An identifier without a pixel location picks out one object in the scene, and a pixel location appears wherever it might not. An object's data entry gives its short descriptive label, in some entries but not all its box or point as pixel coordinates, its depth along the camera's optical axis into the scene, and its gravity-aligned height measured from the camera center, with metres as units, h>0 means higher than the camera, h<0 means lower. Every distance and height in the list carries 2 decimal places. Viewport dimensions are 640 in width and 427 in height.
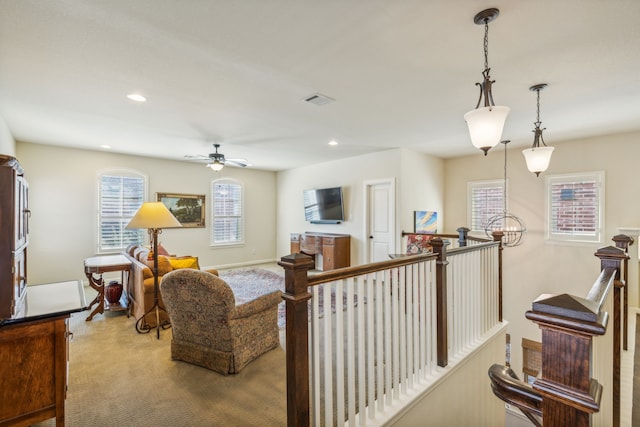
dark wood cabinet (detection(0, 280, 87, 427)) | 1.63 -0.87
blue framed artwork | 5.92 -0.19
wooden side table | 3.83 -0.75
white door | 5.85 -0.14
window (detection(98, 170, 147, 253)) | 5.89 +0.13
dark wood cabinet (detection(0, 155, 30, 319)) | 1.75 -0.18
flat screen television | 6.74 +0.16
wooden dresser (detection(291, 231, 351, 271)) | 6.36 -0.81
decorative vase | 4.21 -1.15
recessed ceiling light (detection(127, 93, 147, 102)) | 3.12 +1.24
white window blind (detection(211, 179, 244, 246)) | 7.45 -0.02
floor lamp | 3.32 -0.12
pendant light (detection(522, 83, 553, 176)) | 3.34 +0.64
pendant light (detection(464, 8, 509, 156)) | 2.04 +0.65
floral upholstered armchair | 2.49 -0.98
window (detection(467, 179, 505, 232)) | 5.90 +0.23
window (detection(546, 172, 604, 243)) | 4.79 +0.09
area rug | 5.35 -1.42
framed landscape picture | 6.69 +0.13
